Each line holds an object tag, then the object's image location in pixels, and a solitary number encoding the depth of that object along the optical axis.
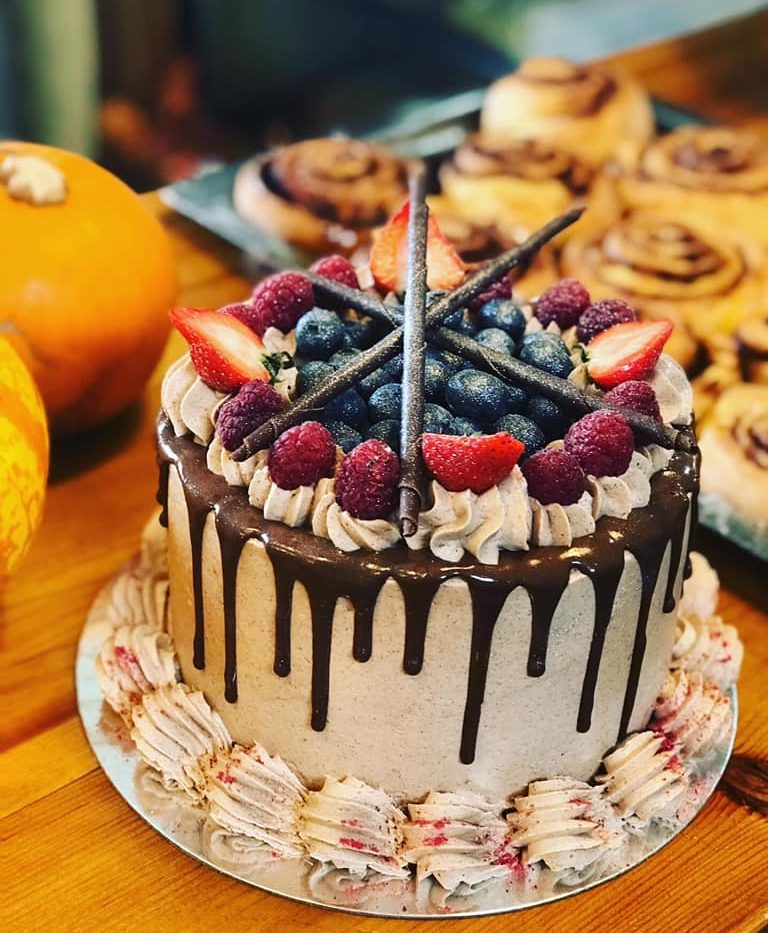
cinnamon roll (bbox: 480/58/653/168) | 1.13
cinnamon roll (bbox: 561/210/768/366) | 0.95
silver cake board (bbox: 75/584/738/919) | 0.68
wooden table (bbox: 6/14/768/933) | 0.68
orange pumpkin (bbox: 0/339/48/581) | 0.74
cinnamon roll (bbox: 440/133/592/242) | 1.05
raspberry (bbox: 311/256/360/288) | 0.77
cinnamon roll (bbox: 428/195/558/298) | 0.97
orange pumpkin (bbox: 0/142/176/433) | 0.81
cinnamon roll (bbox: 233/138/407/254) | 1.00
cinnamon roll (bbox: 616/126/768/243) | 1.06
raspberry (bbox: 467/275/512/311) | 0.76
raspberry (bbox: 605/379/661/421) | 0.70
